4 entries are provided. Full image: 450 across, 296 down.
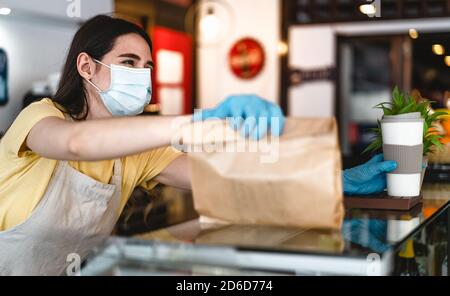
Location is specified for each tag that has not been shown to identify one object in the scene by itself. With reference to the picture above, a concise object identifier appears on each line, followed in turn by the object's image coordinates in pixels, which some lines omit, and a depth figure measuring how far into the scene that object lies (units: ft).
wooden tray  5.54
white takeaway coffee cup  5.41
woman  4.49
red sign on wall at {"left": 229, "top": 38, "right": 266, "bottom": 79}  23.91
